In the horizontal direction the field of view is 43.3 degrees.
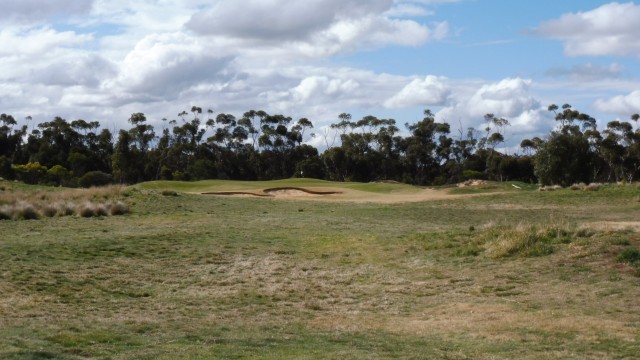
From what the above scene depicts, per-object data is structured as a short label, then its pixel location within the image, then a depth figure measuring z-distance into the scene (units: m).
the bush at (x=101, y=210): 32.16
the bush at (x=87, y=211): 31.49
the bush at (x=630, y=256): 16.73
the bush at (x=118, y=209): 32.75
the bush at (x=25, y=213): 29.59
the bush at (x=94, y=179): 70.31
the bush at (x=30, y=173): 72.38
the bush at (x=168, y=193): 42.08
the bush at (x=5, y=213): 29.36
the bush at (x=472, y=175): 84.32
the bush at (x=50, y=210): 30.90
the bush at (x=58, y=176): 73.38
